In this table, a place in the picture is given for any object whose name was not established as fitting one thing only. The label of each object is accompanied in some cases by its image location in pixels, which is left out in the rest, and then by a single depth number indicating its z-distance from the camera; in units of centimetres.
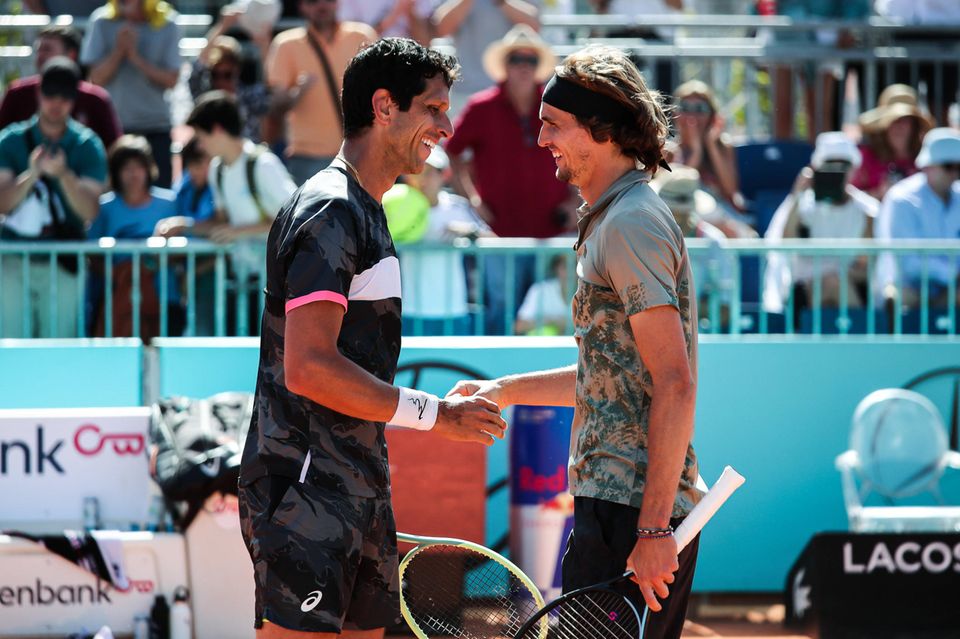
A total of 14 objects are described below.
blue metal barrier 1489
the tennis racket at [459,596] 776
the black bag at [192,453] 1246
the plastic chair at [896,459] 1387
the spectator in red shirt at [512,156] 1769
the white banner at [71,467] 1312
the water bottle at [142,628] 1241
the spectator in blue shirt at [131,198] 1669
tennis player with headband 636
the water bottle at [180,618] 1246
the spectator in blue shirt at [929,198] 1733
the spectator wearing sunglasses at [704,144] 1912
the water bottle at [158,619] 1243
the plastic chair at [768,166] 2067
